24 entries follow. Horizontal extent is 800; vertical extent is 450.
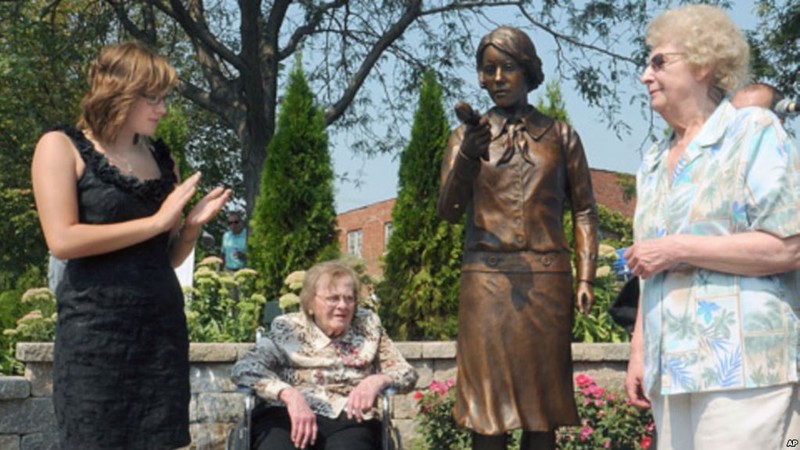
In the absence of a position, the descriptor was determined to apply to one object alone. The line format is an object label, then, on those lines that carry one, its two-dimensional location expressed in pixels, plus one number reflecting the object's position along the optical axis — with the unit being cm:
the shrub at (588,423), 584
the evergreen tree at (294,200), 892
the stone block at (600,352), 686
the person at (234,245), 1182
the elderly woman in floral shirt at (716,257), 243
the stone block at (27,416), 599
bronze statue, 407
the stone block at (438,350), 679
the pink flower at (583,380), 603
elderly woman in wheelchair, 415
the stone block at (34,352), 604
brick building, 3531
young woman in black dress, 280
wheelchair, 404
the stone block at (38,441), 602
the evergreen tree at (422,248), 848
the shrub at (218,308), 748
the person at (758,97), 328
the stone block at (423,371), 678
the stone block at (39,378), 606
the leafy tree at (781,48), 1317
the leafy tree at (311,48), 1324
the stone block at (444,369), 682
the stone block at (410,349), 674
